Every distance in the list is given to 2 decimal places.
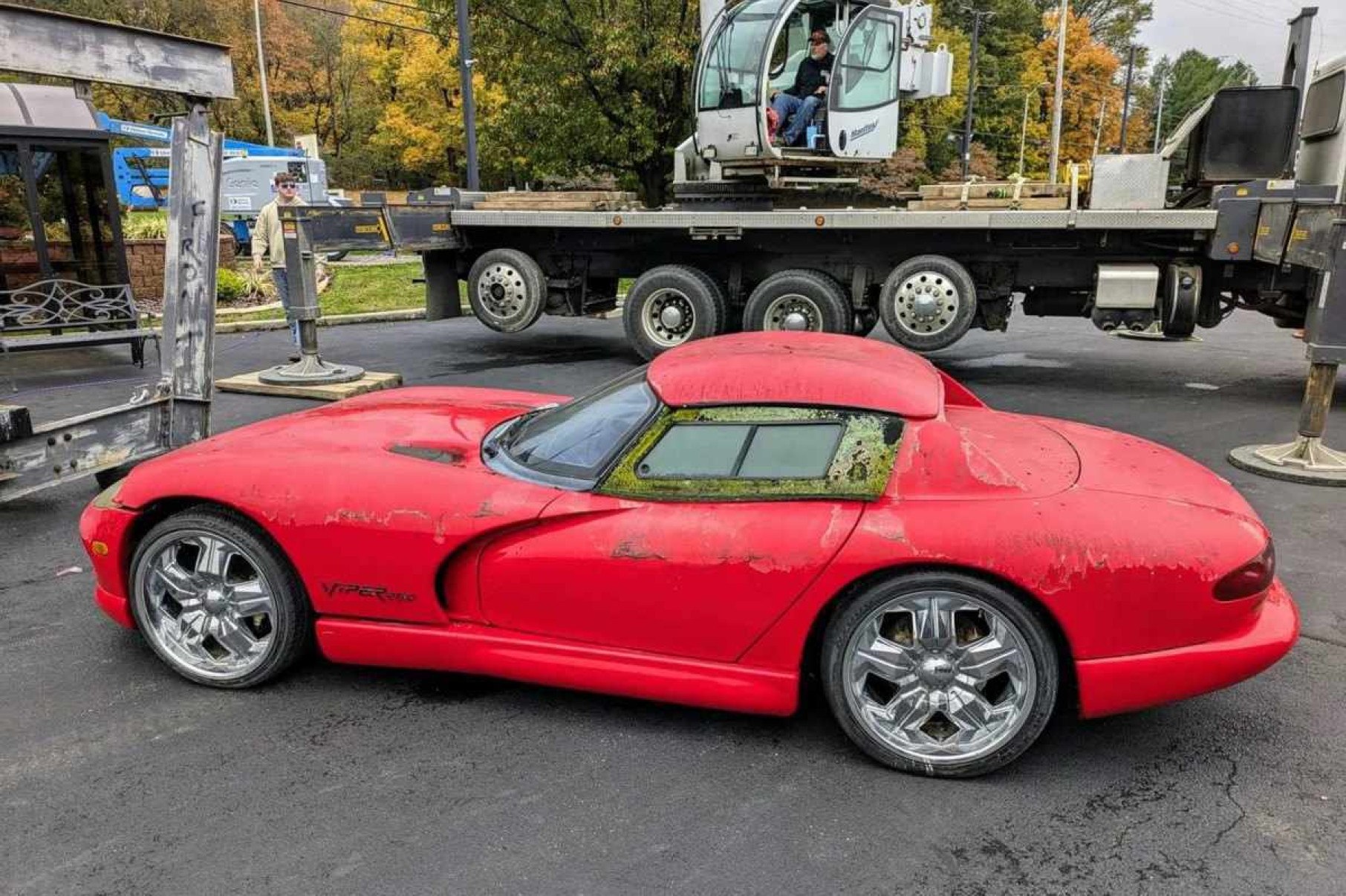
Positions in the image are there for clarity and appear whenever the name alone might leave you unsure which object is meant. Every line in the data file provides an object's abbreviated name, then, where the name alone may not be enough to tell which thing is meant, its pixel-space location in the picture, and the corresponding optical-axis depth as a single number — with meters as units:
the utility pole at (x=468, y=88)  14.89
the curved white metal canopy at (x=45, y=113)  10.00
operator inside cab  9.52
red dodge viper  2.70
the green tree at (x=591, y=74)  18.39
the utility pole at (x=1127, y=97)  51.62
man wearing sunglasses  9.37
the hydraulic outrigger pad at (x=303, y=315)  8.33
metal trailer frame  4.81
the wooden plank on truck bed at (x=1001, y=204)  8.27
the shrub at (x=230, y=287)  14.73
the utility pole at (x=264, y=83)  40.88
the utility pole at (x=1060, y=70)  28.69
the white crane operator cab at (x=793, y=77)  9.44
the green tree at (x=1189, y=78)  77.44
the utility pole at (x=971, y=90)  35.03
